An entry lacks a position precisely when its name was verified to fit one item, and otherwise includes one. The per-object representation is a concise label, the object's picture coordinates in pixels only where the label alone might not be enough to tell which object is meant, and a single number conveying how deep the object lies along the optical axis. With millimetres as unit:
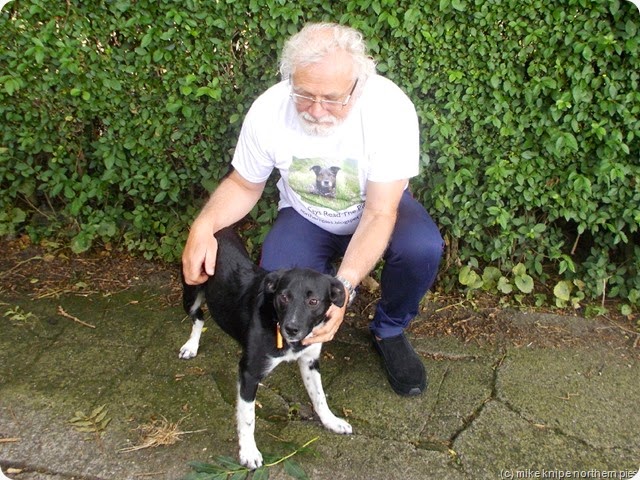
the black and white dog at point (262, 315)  2500
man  2723
